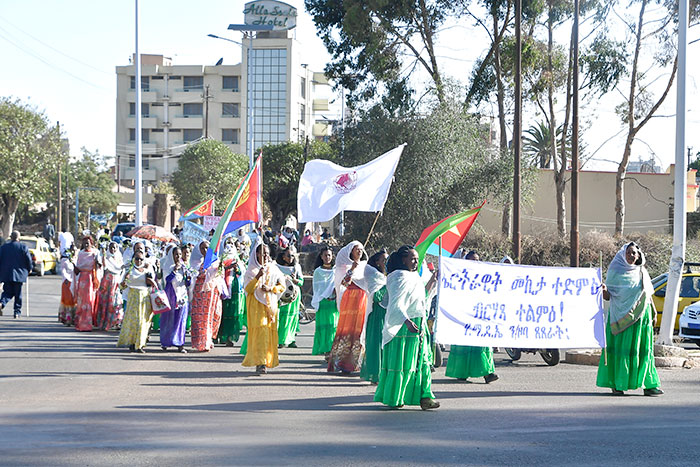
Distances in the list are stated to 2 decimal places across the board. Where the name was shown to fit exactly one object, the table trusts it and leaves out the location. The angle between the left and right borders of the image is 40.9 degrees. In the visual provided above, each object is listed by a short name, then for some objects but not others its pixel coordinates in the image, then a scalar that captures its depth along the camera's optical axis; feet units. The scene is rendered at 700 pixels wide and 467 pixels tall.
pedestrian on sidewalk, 65.41
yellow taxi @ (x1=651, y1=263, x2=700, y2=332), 60.85
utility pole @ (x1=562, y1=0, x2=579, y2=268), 78.06
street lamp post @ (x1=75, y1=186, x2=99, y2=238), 196.77
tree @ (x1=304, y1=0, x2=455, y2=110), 114.21
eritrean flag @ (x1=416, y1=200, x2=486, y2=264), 36.45
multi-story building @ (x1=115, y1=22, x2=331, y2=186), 291.58
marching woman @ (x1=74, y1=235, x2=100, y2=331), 59.21
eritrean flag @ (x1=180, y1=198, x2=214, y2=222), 88.02
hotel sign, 301.22
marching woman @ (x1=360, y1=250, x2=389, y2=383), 37.11
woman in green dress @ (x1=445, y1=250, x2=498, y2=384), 38.04
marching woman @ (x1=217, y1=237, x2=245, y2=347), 52.90
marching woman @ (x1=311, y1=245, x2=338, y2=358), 46.93
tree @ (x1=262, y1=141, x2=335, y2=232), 205.36
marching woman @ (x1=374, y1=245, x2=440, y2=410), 30.83
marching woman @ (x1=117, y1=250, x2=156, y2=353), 47.73
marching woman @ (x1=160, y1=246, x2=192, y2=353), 48.57
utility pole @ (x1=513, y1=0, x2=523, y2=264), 86.28
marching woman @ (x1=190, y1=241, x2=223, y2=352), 48.55
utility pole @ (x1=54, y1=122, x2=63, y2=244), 178.29
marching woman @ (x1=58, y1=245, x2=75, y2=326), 61.82
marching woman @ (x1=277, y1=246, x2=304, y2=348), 49.66
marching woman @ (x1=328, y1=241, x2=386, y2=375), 40.57
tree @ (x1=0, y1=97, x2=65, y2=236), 168.14
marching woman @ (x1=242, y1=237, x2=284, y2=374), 40.11
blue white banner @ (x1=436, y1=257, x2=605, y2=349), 34.83
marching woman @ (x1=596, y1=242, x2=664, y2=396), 35.12
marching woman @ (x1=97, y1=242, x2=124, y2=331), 59.16
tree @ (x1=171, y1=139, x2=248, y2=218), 211.00
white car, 54.70
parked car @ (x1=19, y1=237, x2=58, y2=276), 121.90
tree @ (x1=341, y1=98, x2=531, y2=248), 106.22
